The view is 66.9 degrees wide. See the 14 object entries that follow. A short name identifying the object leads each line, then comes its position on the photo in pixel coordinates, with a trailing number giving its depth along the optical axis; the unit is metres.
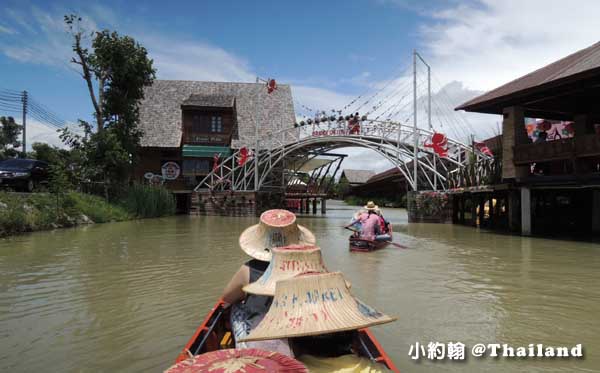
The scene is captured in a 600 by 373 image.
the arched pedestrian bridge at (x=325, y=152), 24.80
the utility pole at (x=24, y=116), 39.57
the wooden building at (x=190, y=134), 36.69
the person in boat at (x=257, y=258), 4.27
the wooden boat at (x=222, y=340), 3.37
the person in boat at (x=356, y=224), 14.08
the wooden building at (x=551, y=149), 14.07
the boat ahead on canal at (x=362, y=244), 13.15
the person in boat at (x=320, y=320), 2.96
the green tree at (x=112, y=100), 26.25
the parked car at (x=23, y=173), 19.76
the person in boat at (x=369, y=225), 13.50
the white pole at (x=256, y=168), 34.19
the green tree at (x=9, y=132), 42.15
